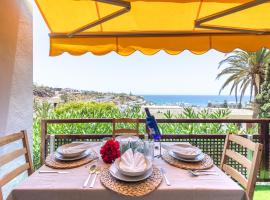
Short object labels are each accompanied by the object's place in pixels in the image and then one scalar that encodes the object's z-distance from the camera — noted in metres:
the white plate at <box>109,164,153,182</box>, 1.60
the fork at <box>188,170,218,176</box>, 1.76
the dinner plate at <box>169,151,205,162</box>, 2.01
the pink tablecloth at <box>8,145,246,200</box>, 1.50
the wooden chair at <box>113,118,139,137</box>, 2.99
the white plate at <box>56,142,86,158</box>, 2.05
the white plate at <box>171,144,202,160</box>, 2.02
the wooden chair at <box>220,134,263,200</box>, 1.71
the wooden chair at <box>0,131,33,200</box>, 1.83
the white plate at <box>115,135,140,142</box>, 2.16
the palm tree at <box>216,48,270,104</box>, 11.65
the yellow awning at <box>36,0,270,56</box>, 2.94
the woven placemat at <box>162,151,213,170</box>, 1.90
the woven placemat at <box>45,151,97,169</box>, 1.92
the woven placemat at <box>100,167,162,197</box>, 1.48
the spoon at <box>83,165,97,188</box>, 1.57
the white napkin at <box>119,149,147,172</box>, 1.68
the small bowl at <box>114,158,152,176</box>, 1.61
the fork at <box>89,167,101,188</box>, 1.56
